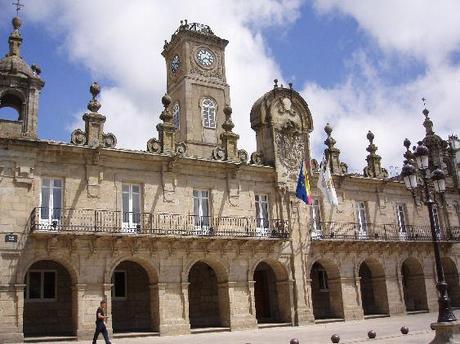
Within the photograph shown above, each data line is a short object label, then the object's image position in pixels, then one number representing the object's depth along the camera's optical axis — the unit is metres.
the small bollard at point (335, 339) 13.06
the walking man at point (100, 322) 13.97
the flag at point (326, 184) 22.25
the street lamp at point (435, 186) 11.98
